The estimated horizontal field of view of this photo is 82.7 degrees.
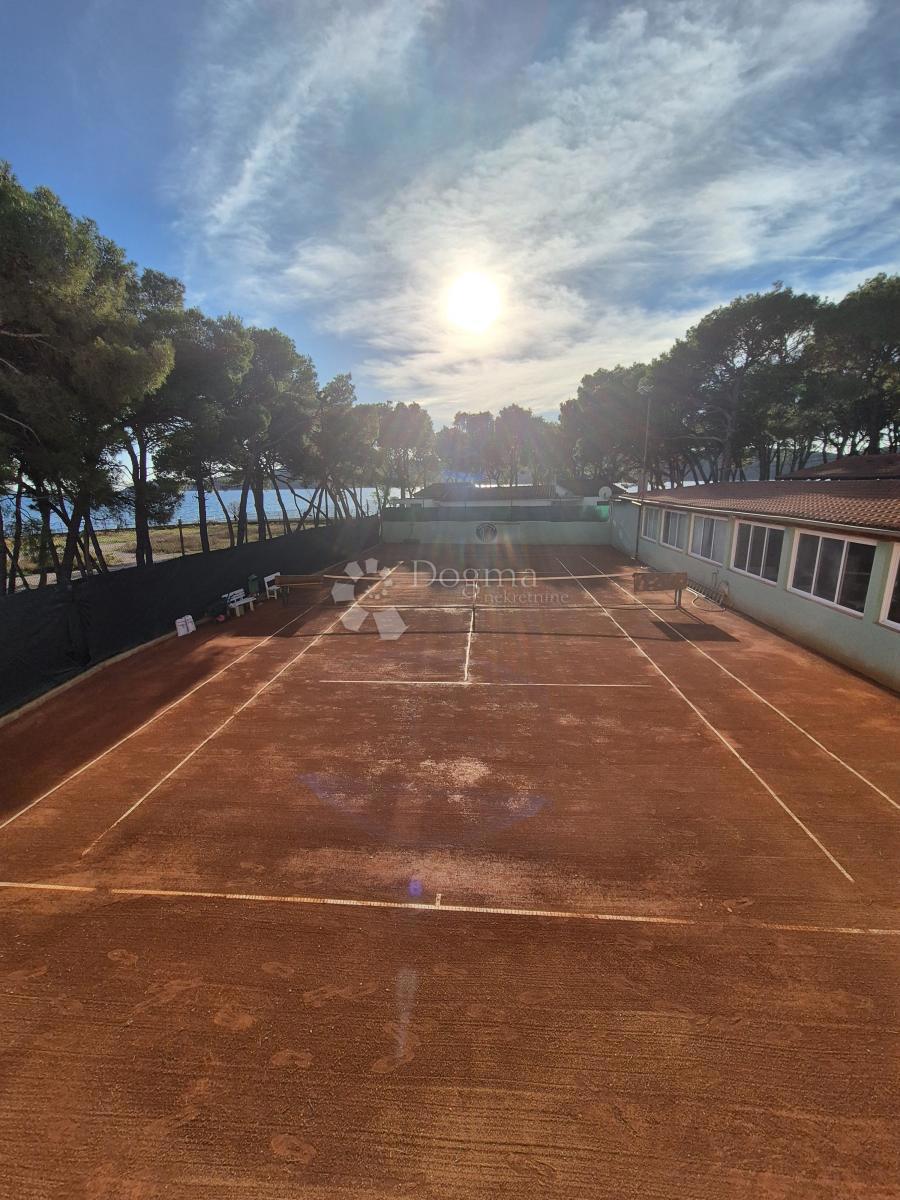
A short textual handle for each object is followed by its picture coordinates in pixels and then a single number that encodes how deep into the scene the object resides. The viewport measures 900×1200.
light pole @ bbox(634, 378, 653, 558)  34.95
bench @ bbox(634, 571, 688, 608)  16.09
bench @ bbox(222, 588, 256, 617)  15.68
